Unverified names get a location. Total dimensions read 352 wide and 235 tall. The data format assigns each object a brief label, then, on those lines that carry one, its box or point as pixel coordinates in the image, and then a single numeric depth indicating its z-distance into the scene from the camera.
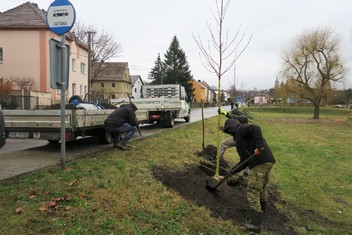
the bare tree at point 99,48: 49.97
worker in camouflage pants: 5.22
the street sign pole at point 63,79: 5.72
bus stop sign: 5.63
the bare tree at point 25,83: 30.81
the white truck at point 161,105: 15.65
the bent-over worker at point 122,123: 8.80
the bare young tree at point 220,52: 7.22
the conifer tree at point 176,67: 68.06
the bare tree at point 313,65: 39.81
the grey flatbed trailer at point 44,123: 7.96
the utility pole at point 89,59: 34.55
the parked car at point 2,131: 5.04
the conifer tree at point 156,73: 75.00
